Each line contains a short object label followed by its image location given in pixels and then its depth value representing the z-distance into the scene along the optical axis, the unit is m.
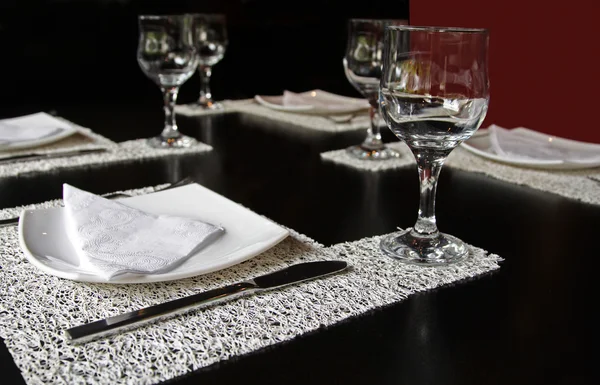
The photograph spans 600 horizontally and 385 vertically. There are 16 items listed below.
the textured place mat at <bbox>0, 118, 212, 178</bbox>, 1.02
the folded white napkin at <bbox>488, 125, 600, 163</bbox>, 1.05
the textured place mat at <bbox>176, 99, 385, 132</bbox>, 1.39
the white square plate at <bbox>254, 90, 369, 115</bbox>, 1.46
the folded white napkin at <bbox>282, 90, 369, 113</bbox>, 1.47
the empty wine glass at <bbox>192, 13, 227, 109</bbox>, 1.62
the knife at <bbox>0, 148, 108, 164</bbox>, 1.04
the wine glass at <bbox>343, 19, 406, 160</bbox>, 1.09
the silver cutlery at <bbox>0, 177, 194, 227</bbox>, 0.74
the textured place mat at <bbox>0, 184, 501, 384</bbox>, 0.47
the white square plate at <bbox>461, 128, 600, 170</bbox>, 1.00
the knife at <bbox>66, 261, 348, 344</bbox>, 0.50
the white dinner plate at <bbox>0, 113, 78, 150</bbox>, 1.07
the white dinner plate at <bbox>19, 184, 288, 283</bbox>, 0.58
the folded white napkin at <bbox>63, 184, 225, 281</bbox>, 0.59
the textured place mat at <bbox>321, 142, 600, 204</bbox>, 0.93
